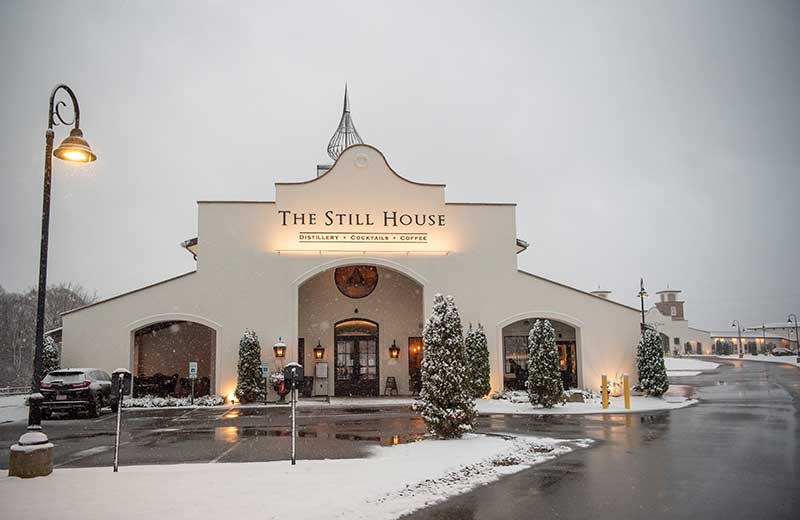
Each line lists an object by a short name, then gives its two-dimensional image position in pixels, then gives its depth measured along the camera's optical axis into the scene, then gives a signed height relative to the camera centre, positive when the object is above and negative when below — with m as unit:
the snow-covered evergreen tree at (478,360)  21.34 -0.59
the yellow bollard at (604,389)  18.61 -1.45
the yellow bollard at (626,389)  18.13 -1.43
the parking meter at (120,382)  9.42 -0.53
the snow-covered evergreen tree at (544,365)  18.28 -0.68
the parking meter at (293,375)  9.98 -0.49
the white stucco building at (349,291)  21.86 +2.06
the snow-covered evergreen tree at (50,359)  21.34 -0.35
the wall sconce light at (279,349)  21.45 -0.11
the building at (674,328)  71.06 +1.54
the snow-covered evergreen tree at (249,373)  21.00 -0.93
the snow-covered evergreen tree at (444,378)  12.01 -0.69
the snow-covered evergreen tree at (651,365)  20.97 -0.84
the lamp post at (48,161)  9.10 +2.93
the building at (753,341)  87.11 -0.15
